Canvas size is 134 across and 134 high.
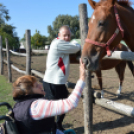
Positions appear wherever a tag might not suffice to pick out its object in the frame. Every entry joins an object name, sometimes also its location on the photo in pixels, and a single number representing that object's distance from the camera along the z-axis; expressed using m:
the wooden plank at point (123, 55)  1.65
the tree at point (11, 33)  23.48
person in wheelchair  1.15
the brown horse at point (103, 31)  1.72
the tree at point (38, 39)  38.12
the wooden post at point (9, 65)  6.02
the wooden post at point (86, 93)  1.98
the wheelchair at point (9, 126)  1.15
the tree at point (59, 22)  37.38
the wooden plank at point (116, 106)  1.87
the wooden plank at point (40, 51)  3.46
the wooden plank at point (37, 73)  3.71
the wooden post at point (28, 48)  3.71
